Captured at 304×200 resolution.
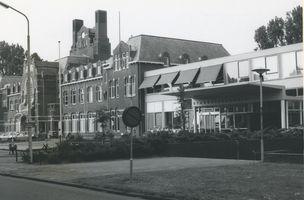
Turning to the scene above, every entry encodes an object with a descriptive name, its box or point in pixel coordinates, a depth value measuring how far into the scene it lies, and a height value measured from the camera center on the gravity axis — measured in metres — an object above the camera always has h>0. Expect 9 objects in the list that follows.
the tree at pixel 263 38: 55.81 +10.93
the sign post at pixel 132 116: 13.15 +0.23
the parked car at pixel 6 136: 67.90 -1.77
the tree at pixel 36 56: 92.21 +14.74
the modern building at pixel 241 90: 35.16 +2.66
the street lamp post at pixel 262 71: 19.70 +2.34
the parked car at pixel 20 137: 66.09 -1.84
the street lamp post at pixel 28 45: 22.73 +4.56
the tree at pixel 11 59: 91.56 +14.24
